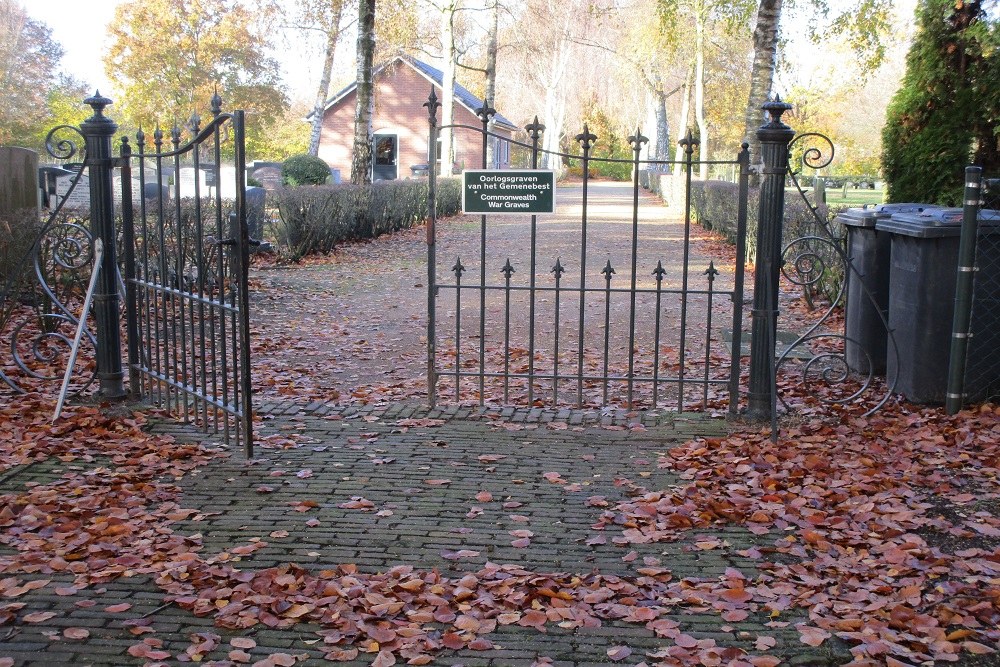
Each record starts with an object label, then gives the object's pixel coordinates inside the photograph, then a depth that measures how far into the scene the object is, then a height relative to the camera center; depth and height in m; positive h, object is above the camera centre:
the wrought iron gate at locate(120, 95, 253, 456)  5.36 -0.53
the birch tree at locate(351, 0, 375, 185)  20.27 +2.38
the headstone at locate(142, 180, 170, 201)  20.26 +0.33
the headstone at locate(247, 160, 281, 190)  32.08 +1.21
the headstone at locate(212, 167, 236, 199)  24.36 +0.67
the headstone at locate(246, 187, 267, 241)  15.11 -0.17
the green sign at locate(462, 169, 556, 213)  6.50 +0.12
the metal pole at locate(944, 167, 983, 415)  6.01 -0.49
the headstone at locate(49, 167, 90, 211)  22.73 +0.37
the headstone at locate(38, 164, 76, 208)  20.08 +0.57
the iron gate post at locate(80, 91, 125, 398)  6.43 -0.22
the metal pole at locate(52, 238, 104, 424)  6.33 -0.70
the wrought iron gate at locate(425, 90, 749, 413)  6.50 -1.25
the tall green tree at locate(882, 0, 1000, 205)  9.17 +1.10
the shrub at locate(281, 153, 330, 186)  29.11 +1.09
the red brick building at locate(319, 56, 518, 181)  49.88 +4.31
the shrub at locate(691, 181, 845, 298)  11.10 -0.12
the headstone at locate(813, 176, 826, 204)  13.39 +0.32
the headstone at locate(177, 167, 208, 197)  26.23 +0.66
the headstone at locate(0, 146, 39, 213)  10.41 +0.28
